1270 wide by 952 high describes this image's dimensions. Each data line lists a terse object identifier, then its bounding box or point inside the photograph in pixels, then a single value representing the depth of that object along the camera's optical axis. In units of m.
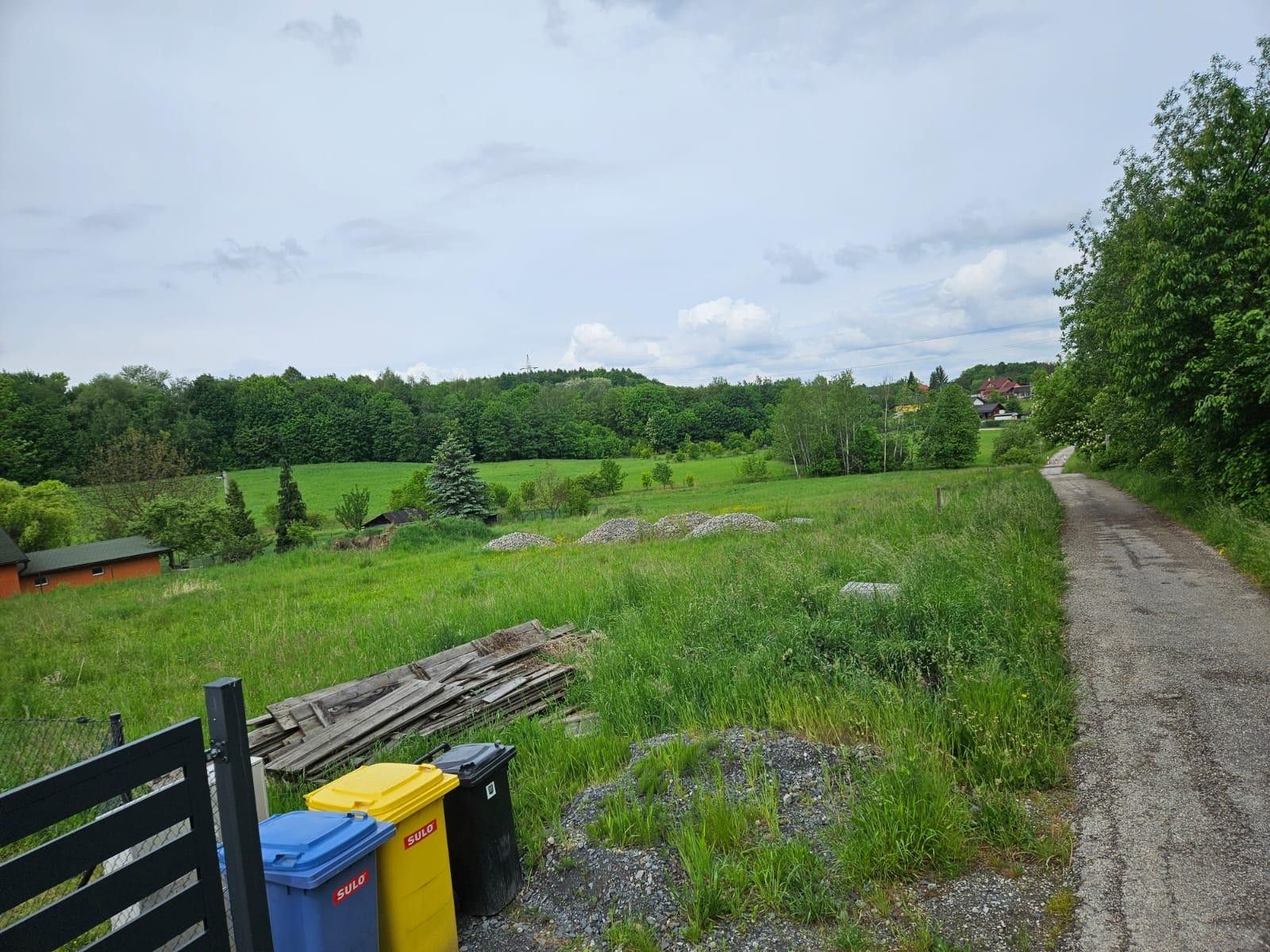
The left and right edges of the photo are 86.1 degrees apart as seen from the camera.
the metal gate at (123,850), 2.14
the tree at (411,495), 56.56
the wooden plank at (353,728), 6.07
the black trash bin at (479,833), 4.21
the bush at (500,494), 52.96
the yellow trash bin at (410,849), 3.59
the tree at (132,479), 49.12
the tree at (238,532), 37.09
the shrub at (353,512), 49.00
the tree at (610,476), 62.06
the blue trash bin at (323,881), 3.14
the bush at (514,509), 49.70
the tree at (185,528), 38.12
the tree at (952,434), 74.81
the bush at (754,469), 73.44
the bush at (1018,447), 68.00
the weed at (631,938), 3.82
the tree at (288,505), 48.79
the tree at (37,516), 41.66
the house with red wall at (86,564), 35.53
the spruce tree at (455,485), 43.56
